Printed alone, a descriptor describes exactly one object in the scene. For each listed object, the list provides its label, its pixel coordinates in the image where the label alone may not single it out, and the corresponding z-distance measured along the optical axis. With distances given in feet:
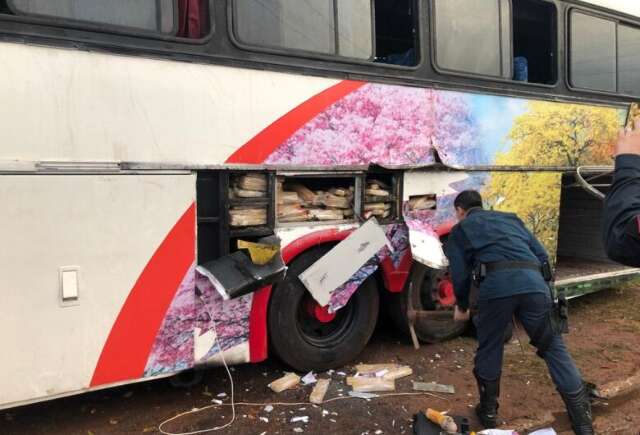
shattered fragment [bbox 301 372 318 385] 13.06
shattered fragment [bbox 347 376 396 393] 12.83
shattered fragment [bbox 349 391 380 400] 12.50
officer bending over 11.10
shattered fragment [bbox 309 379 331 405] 12.15
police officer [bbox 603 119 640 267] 5.35
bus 9.37
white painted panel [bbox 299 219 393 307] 12.83
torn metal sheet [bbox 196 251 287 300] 10.87
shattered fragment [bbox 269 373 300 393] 12.66
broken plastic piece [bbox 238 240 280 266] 11.23
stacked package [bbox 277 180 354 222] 12.50
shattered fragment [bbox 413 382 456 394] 13.07
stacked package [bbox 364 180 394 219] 13.62
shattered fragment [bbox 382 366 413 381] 13.51
